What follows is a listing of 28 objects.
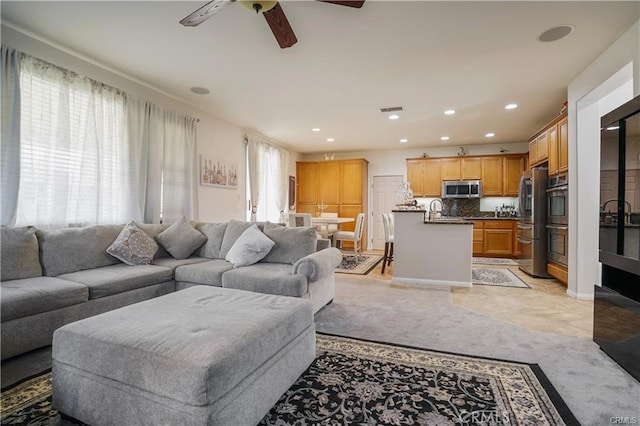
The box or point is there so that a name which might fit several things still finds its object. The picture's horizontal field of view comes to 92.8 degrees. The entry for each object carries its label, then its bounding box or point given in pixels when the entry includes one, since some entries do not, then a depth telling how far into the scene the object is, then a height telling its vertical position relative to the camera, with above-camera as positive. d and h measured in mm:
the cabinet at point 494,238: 6691 -552
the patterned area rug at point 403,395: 1519 -1021
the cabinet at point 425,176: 7359 +889
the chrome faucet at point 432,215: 4724 -36
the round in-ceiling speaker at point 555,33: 2590 +1576
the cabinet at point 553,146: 3936 +973
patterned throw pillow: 3088 -369
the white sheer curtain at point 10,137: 2557 +624
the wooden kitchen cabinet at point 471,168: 7082 +1054
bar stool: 5059 -309
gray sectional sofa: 2121 -560
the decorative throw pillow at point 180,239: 3539 -327
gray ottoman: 1207 -674
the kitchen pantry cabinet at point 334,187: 7691 +662
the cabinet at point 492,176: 6938 +851
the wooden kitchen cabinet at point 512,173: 6824 +907
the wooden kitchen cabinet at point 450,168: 7203 +1061
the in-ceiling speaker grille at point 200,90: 3978 +1613
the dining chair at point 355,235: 6080 -466
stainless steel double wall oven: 3980 -88
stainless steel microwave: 7020 +563
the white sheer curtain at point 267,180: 6023 +705
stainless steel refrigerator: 4645 -178
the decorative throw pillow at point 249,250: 3195 -403
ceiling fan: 1905 +1344
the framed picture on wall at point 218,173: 4848 +653
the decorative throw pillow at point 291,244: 3271 -352
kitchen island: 4117 -521
